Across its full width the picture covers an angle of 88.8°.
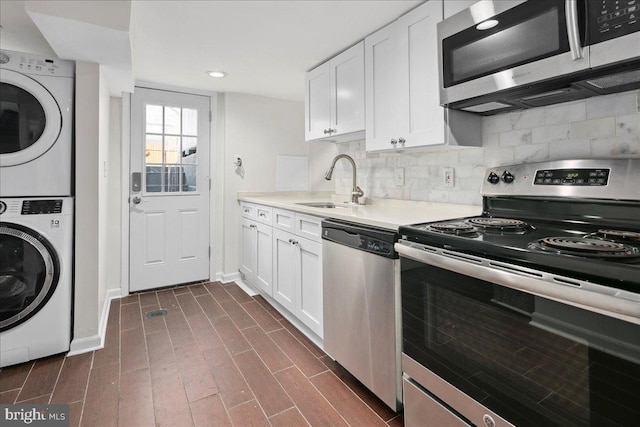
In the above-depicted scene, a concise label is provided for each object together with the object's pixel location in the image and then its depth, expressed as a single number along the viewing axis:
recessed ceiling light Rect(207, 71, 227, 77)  2.93
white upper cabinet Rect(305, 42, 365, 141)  2.35
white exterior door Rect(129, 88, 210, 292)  3.26
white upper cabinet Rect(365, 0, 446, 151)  1.76
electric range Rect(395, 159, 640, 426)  0.79
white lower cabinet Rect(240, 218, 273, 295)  2.82
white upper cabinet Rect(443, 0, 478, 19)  1.58
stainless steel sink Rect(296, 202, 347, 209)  2.86
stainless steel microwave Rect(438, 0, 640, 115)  1.06
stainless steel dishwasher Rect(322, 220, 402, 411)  1.48
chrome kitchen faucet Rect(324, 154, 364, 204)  2.77
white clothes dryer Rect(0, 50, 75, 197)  2.00
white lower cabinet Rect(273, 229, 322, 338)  2.13
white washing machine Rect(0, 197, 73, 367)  1.97
